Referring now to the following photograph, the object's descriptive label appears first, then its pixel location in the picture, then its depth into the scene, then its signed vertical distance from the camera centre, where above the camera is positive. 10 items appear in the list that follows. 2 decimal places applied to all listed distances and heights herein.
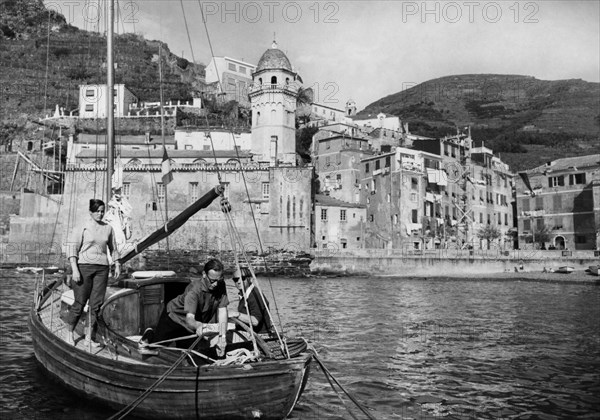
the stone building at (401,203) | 57.56 +4.31
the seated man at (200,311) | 8.57 -1.19
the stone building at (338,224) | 58.22 +2.00
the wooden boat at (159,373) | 7.71 -2.07
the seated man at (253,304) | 9.88 -1.21
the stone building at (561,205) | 57.28 +4.06
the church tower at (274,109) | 59.47 +15.34
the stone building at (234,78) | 91.56 +30.68
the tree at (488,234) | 63.03 +0.77
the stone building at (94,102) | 74.69 +20.71
